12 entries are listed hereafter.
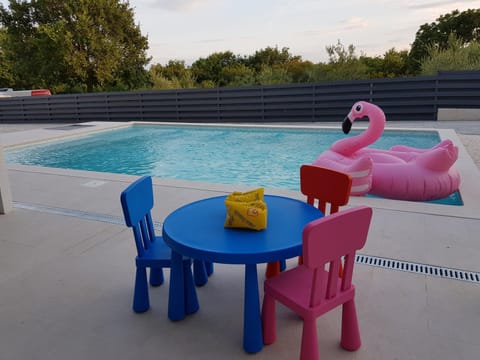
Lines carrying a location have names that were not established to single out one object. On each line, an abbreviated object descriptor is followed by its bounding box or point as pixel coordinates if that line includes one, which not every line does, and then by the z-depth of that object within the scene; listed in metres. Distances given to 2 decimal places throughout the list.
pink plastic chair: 1.46
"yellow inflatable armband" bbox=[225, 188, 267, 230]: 1.83
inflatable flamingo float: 4.24
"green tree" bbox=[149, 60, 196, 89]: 17.11
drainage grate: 2.35
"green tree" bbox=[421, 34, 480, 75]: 12.14
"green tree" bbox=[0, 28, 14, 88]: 27.03
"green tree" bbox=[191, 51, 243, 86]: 25.18
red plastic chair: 2.10
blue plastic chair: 2.01
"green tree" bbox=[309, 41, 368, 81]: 14.15
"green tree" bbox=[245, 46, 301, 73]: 28.83
